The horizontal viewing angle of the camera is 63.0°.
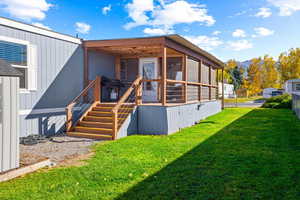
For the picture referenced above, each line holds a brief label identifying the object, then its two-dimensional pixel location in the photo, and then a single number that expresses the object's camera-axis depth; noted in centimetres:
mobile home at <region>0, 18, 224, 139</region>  672
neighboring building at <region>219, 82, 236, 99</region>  3984
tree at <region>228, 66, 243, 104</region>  4891
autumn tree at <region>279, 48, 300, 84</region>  3484
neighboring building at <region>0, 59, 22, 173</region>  388
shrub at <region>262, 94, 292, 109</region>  1914
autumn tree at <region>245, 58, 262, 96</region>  3894
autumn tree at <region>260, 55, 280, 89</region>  3834
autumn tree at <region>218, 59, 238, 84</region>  4500
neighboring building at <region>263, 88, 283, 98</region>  3729
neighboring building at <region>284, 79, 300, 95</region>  2735
